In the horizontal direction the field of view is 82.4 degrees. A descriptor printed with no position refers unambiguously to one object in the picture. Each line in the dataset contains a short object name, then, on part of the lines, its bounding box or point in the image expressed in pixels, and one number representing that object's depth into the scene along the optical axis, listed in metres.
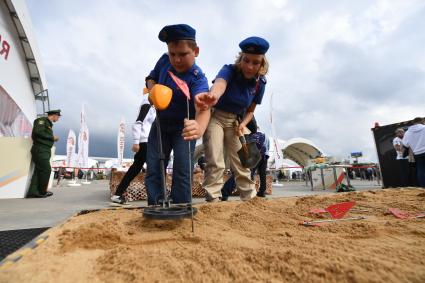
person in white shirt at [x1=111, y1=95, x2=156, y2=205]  3.01
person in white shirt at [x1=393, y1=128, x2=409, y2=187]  5.78
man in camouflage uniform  4.50
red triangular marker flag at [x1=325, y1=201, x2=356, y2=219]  1.50
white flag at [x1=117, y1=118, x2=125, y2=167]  9.73
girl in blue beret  2.08
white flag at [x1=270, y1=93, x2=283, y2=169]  10.66
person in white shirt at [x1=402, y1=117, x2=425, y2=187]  4.60
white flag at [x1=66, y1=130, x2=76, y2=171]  9.69
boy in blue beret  1.55
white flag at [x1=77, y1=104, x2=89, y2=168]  9.58
